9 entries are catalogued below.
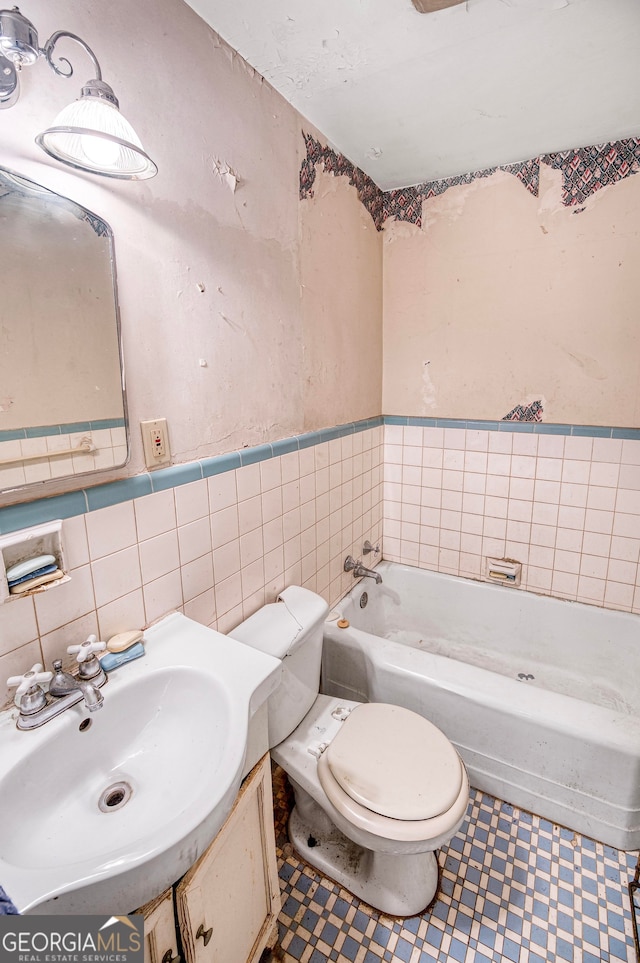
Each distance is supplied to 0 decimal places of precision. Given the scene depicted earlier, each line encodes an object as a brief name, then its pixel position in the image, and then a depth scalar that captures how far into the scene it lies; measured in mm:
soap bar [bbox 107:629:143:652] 946
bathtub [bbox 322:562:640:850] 1384
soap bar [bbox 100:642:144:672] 917
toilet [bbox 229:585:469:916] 1093
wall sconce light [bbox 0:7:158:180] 649
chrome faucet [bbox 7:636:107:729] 763
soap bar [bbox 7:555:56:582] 771
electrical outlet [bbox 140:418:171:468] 1023
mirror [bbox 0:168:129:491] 763
